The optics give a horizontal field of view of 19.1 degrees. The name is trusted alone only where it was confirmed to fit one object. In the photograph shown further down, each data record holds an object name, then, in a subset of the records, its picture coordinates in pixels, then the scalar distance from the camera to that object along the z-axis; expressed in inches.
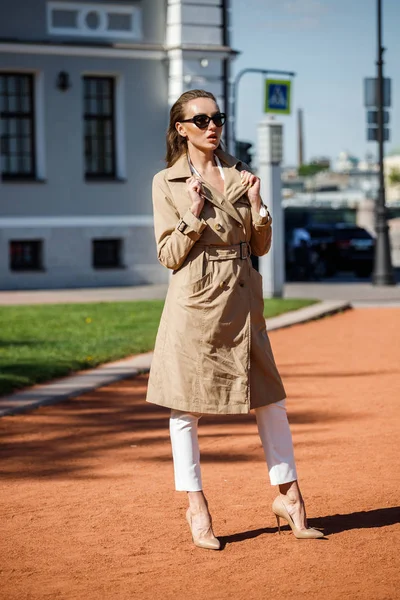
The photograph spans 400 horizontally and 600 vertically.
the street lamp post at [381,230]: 975.6
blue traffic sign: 902.4
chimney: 4606.8
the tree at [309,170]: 5295.3
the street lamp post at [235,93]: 971.2
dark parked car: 1242.0
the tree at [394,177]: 5438.0
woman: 207.2
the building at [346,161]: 6747.5
